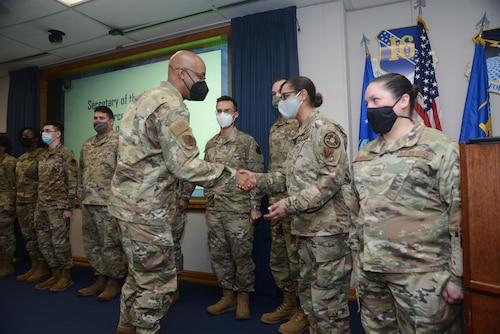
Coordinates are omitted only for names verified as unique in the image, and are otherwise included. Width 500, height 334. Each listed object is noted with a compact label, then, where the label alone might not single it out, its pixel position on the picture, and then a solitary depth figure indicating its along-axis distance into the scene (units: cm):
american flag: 286
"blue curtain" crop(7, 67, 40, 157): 487
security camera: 379
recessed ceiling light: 314
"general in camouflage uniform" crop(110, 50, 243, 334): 166
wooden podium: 94
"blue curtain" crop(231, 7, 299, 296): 320
